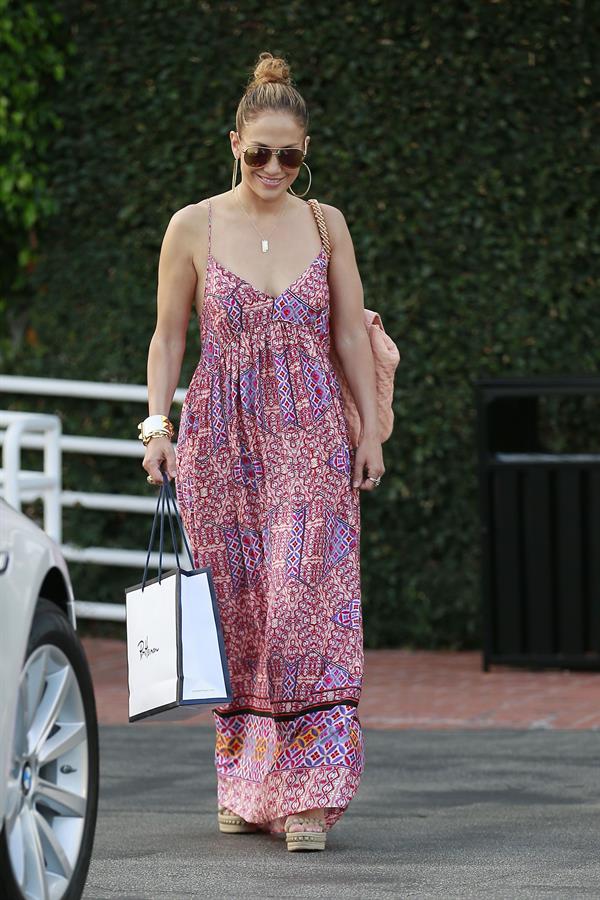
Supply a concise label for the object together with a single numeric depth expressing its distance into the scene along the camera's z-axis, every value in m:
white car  6.96
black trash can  16.59
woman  9.75
